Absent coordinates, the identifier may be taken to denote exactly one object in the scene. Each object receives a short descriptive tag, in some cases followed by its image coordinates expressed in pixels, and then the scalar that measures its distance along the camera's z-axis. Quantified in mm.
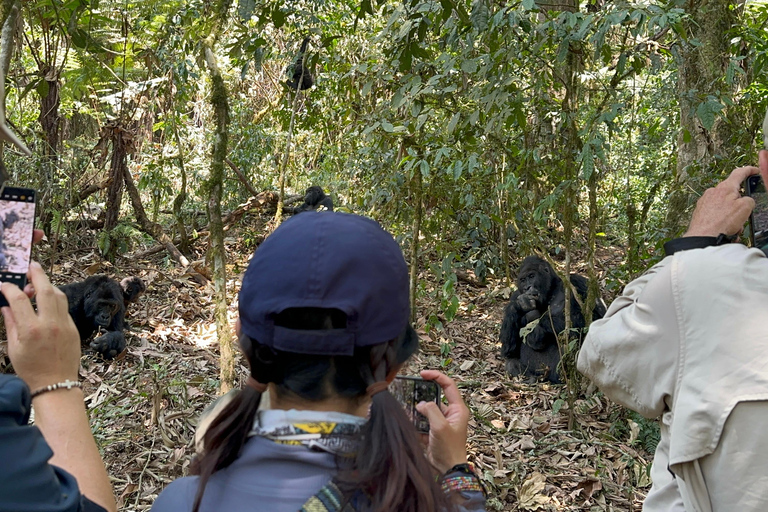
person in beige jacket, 1580
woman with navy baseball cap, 1100
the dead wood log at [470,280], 8383
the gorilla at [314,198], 7059
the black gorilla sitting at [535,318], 6289
